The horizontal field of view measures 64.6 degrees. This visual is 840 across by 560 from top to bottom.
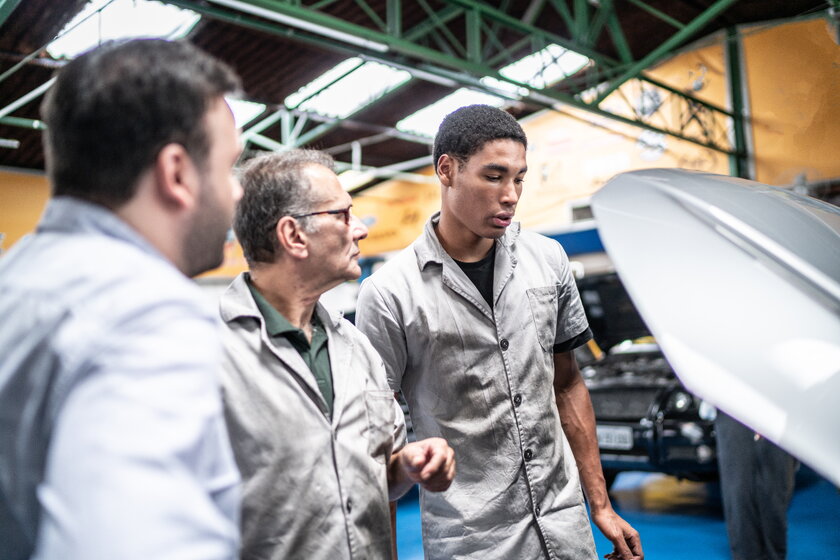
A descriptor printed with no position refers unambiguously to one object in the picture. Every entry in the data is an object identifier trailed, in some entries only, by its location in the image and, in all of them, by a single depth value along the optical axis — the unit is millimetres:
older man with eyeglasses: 1130
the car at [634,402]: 4211
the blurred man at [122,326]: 519
